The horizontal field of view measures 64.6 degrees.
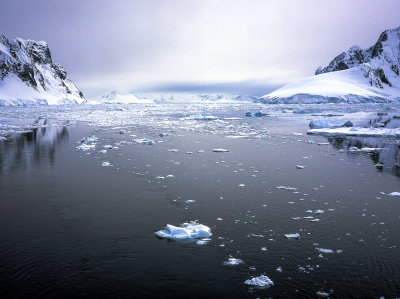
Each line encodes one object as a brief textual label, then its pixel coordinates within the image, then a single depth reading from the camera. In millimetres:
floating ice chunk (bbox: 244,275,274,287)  4711
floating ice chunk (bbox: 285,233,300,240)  6164
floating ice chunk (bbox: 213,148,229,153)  15445
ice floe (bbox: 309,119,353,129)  27172
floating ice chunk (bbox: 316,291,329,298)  4496
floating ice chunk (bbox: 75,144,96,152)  15547
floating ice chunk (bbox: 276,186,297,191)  9252
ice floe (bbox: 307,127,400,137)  21938
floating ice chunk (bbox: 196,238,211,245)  5969
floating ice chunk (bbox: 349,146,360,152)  16231
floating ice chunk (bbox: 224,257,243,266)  5230
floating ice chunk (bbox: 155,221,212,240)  6137
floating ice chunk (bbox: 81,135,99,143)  18073
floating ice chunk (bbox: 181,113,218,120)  39869
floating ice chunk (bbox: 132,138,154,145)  17823
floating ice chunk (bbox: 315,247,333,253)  5678
